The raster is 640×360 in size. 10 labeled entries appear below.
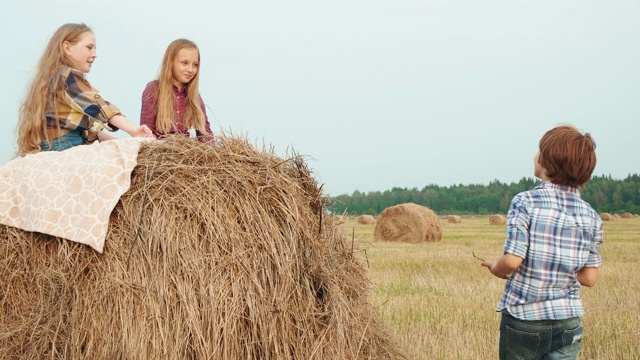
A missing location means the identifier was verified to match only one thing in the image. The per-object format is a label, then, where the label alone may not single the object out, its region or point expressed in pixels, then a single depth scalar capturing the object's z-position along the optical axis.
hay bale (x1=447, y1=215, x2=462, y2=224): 37.22
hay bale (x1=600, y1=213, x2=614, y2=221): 39.88
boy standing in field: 3.14
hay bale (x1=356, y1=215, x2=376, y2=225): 31.30
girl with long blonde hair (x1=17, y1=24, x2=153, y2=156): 4.18
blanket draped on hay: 3.43
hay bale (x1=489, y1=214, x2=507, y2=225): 32.06
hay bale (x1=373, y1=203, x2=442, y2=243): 17.92
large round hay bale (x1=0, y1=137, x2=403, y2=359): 3.28
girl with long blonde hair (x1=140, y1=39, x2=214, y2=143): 4.58
